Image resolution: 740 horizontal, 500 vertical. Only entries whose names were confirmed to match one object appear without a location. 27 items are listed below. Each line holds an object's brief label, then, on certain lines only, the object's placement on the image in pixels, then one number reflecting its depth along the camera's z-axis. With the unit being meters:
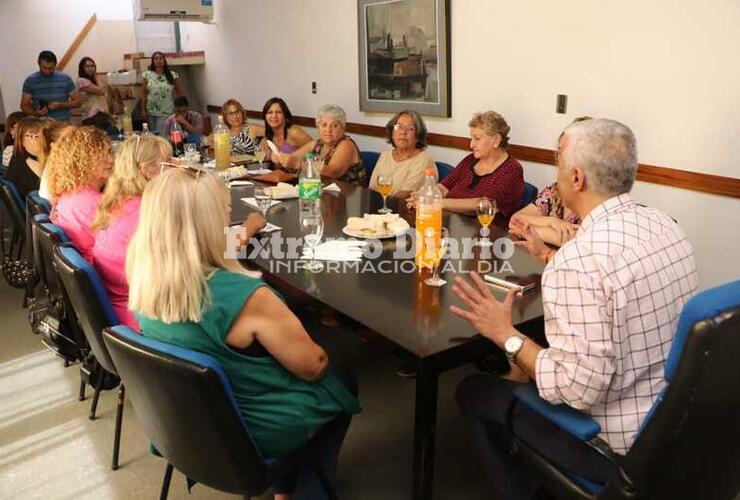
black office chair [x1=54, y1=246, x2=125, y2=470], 1.83
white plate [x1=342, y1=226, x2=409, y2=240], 2.24
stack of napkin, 2.01
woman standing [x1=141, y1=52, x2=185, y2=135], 6.78
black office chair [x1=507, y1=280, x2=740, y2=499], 1.11
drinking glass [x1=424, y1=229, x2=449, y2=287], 1.77
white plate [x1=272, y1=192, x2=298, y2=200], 2.94
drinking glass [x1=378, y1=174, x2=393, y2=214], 2.64
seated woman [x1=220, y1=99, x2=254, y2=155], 4.74
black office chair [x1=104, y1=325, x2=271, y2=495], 1.22
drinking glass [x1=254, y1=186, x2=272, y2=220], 2.71
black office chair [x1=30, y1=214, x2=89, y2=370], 2.21
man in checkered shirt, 1.28
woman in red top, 2.91
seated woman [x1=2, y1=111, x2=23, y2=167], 4.45
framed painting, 3.99
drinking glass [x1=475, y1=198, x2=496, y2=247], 2.12
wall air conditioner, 6.25
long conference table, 1.42
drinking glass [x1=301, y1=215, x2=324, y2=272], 1.95
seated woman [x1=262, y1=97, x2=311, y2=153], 4.50
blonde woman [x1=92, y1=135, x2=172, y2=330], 2.12
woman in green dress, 1.34
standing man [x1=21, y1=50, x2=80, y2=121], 6.22
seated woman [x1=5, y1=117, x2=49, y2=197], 3.31
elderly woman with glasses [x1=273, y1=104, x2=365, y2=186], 3.79
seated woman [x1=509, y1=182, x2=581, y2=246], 2.23
